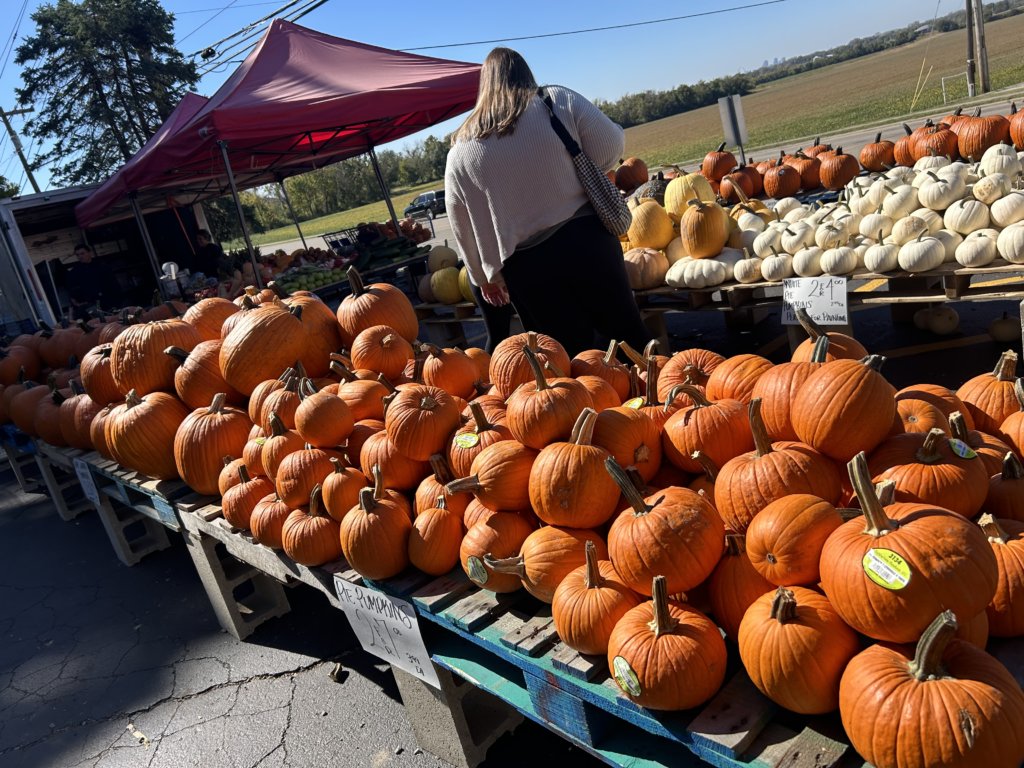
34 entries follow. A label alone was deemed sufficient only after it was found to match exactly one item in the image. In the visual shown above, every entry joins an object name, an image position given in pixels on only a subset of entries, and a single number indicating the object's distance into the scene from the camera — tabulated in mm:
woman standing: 3432
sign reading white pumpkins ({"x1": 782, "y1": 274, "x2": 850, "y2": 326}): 4012
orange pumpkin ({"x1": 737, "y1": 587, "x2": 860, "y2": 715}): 1412
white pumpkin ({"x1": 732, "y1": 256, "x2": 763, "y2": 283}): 4910
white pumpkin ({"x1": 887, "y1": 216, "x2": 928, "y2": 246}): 4328
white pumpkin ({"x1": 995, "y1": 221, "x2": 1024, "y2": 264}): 3787
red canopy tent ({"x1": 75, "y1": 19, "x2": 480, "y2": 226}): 7223
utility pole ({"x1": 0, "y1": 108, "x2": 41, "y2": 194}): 28862
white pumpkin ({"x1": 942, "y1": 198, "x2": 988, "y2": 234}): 4223
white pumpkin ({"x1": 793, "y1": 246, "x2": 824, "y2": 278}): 4574
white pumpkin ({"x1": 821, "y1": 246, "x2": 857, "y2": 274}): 4426
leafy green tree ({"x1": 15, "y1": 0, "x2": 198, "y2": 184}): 27484
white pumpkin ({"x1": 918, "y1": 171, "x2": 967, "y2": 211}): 4535
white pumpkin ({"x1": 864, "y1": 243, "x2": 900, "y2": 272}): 4281
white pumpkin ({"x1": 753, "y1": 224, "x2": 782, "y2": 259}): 4957
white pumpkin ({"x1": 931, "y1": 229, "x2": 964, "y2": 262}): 4188
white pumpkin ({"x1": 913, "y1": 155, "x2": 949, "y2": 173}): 5285
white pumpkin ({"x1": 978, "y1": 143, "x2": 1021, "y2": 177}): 4676
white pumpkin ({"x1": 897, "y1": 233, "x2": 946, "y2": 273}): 4121
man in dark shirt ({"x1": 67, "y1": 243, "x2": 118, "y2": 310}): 12359
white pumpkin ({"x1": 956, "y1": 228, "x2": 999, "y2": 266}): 3959
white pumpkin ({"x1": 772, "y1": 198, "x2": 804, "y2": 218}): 5618
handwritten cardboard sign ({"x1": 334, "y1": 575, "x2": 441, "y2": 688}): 2365
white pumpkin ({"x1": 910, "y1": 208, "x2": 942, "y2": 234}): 4410
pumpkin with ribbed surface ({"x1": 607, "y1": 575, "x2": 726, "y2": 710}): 1530
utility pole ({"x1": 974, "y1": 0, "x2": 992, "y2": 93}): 17852
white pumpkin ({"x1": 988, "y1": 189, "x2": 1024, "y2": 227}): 4051
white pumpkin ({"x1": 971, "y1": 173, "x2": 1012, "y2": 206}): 4320
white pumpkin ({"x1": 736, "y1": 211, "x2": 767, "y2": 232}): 5316
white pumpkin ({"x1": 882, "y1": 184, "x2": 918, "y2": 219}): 4668
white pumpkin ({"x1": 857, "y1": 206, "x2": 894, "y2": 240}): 4605
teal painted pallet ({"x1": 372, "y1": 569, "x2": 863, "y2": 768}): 1438
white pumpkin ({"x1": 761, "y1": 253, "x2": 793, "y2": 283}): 4742
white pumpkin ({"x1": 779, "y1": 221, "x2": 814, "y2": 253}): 4797
